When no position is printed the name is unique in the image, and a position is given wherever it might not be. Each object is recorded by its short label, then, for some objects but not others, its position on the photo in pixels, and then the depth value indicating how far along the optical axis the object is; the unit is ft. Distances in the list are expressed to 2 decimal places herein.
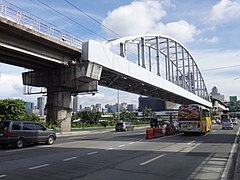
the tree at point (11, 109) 81.77
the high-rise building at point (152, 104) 396.67
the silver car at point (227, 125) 103.27
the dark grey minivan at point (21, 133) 40.69
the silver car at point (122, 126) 102.41
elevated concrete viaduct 60.02
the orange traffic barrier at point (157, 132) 61.01
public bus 65.03
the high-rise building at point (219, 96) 365.18
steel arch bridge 88.32
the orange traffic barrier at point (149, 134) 57.07
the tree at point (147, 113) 292.94
